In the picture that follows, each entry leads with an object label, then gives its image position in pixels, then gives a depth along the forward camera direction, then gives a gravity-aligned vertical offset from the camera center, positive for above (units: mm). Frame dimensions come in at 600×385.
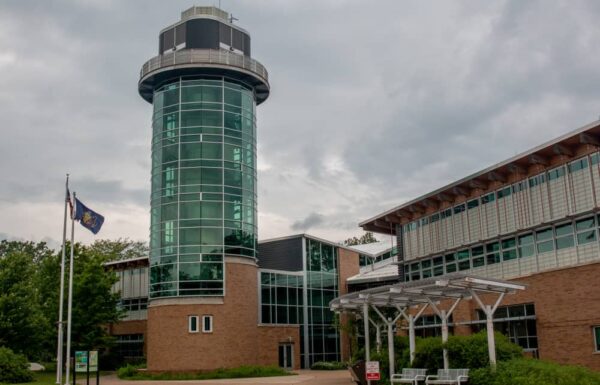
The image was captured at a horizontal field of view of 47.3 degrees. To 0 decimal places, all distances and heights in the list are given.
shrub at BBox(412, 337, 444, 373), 24000 -1152
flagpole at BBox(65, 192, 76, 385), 32225 +2190
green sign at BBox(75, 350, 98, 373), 29406 -1158
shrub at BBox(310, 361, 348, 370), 46406 -2699
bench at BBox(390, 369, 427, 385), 23594 -1839
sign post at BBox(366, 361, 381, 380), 22078 -1467
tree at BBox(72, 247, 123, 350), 47094 +1884
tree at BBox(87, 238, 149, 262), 79412 +9880
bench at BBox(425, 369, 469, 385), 21516 -1733
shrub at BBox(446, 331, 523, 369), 22312 -978
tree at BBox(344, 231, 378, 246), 103994 +13009
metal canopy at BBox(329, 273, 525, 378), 21391 +1013
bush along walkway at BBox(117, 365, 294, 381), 39219 -2570
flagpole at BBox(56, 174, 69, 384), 31891 +1344
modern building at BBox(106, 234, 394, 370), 45906 +2083
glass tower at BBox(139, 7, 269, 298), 42000 +11111
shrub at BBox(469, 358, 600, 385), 19252 -1596
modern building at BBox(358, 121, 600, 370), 26578 +3691
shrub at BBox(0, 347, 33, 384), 35062 -1684
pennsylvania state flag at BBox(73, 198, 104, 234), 33156 +5496
